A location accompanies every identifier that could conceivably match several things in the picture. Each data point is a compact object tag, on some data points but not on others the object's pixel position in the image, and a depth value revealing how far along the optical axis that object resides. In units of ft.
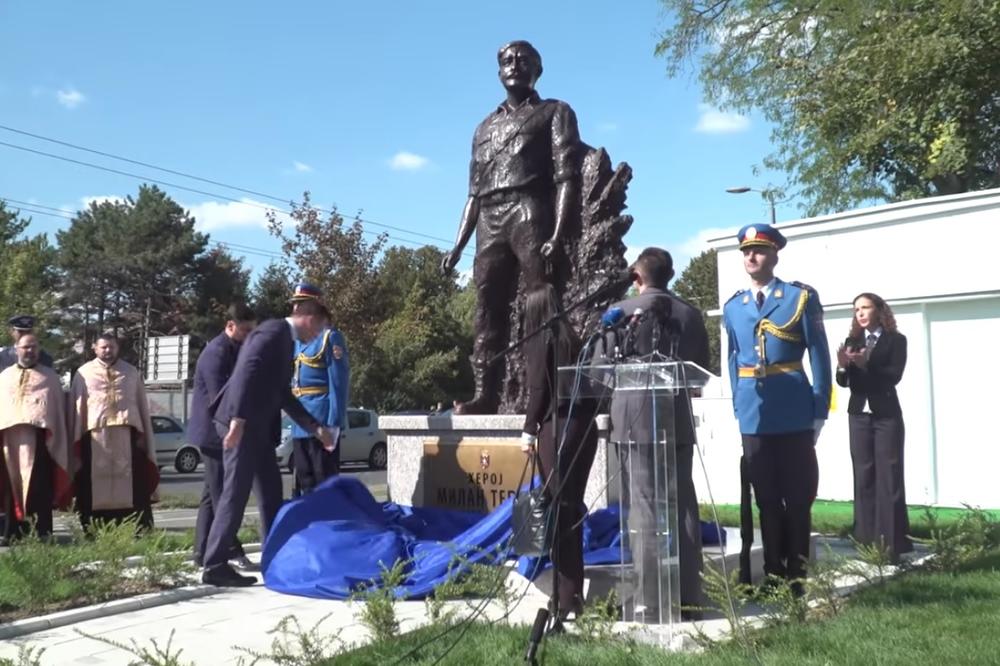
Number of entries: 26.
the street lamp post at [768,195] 84.60
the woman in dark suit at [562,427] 15.74
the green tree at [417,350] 137.08
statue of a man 25.77
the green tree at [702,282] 186.50
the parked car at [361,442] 78.23
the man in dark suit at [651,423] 14.53
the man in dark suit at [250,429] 20.38
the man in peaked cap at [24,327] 28.99
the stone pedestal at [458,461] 23.53
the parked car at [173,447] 80.48
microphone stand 14.83
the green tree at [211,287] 175.22
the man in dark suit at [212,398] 23.09
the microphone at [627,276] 17.69
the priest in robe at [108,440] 28.04
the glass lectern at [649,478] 14.37
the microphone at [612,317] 14.69
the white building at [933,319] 39.09
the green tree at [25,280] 96.78
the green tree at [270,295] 139.25
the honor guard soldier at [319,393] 25.54
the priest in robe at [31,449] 27.76
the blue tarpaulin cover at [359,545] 18.80
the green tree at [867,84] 56.24
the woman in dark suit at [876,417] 23.33
